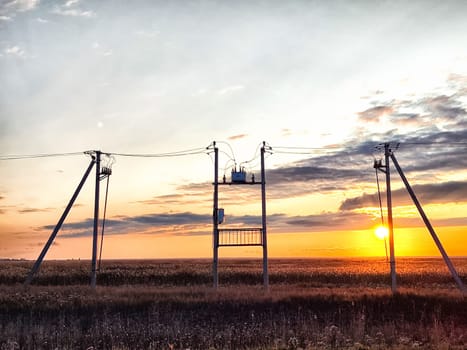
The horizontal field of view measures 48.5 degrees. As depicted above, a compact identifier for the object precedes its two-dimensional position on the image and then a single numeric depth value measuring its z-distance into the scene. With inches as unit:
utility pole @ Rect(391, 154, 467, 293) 1041.2
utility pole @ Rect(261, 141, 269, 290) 1080.6
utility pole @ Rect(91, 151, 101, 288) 1131.3
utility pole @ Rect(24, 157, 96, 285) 1147.9
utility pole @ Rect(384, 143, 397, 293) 1075.8
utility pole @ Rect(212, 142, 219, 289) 1088.0
